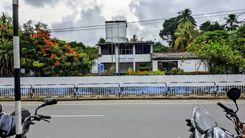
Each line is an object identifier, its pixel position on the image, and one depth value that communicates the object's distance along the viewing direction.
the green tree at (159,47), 69.69
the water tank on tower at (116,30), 43.03
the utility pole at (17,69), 4.18
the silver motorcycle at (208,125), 3.72
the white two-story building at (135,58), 47.00
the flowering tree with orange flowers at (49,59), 27.95
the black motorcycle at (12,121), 4.17
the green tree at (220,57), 28.00
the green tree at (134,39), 53.29
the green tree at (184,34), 56.66
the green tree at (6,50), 28.05
